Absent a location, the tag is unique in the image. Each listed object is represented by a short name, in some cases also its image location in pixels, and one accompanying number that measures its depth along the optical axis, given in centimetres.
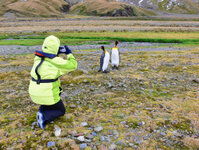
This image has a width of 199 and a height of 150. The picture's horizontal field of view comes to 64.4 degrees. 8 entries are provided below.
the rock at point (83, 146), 356
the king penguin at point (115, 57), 1010
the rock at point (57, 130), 397
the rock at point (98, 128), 413
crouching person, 382
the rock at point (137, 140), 371
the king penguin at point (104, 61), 933
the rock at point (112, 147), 354
